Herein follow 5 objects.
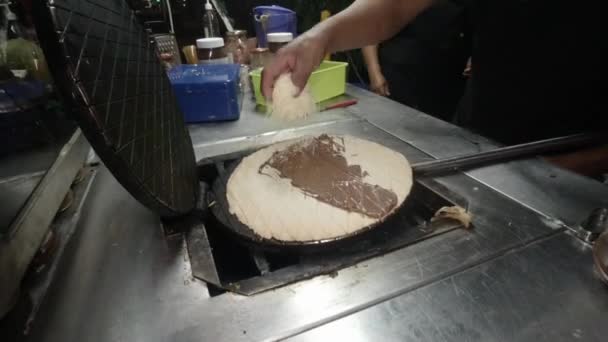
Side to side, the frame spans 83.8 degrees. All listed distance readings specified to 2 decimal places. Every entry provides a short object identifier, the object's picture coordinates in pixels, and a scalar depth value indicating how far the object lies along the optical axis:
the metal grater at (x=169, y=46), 1.93
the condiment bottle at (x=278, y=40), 1.75
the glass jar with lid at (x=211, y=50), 1.74
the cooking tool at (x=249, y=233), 0.68
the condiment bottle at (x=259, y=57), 1.90
